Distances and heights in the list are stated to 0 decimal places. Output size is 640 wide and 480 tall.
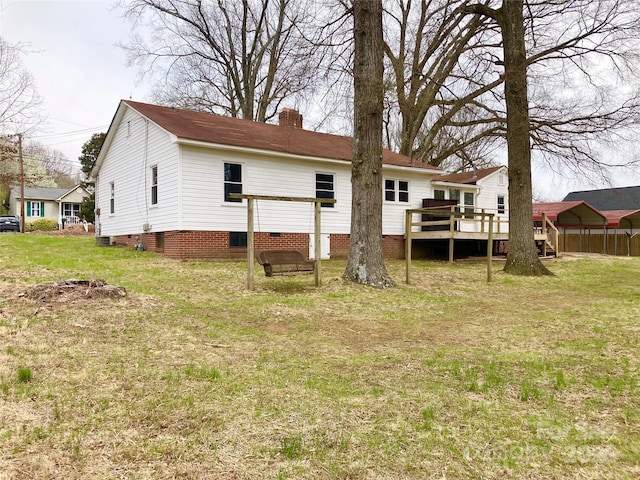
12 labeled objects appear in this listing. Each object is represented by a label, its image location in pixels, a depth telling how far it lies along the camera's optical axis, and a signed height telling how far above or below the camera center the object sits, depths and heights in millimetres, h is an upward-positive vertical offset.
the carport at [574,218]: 27695 +1360
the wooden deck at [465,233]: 16572 +207
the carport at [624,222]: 28688 +1064
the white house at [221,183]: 13375 +1979
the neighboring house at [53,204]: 42844 +3669
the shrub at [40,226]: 36000 +1162
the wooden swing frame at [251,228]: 8222 +210
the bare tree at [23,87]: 13906 +5182
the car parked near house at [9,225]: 35031 +1217
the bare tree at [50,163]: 44997 +8761
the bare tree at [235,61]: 26297 +11127
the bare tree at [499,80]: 13262 +6129
